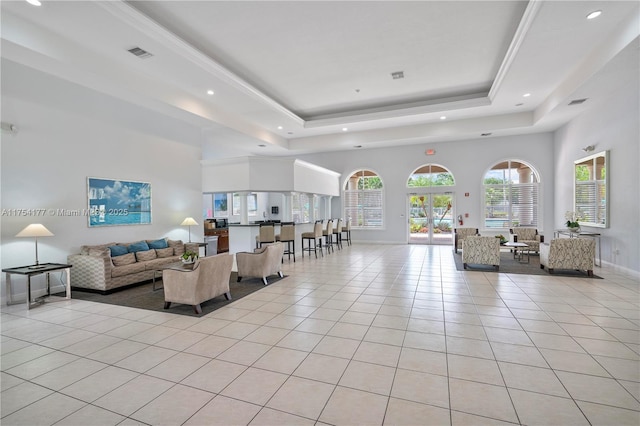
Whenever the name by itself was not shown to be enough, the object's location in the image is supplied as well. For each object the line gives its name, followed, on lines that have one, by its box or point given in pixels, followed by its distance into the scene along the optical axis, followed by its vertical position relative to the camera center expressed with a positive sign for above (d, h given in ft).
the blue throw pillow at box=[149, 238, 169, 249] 22.40 -2.42
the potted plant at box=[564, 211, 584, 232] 24.27 -1.13
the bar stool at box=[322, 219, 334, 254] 33.04 -2.47
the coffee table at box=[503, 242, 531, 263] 24.45 -3.22
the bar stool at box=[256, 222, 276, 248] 26.32 -2.07
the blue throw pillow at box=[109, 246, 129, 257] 19.49 -2.50
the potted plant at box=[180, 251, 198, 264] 16.02 -2.47
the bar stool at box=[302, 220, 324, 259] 29.86 -2.35
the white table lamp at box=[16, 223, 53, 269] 15.19 -0.97
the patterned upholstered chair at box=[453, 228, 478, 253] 30.66 -2.60
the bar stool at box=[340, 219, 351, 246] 38.19 -2.58
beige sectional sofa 17.44 -3.26
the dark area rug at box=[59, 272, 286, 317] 14.75 -4.67
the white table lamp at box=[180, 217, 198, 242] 24.97 -0.92
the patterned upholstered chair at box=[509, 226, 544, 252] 28.76 -2.63
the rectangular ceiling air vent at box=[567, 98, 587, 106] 22.29 +7.77
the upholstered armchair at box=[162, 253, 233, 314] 13.88 -3.32
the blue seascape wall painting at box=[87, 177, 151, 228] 19.75 +0.66
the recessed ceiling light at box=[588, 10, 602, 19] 13.58 +8.66
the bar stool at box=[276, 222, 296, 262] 27.50 -2.09
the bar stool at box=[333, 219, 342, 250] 35.53 -2.65
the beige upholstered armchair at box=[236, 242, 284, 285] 19.13 -3.29
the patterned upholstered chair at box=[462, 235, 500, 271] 22.07 -3.12
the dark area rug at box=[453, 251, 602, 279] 20.72 -4.49
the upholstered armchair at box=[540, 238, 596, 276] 19.58 -3.07
